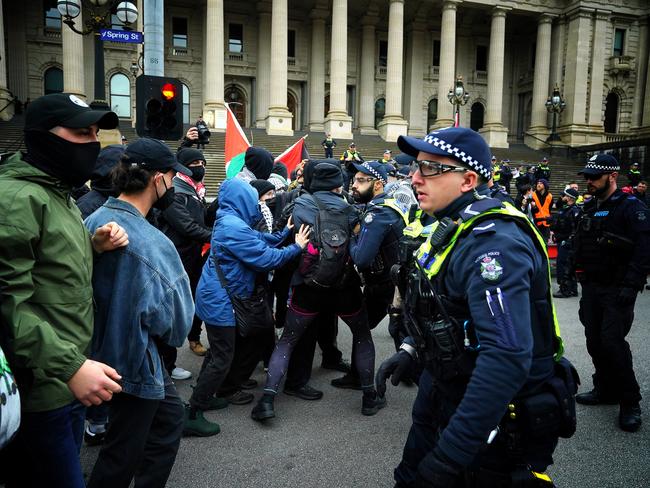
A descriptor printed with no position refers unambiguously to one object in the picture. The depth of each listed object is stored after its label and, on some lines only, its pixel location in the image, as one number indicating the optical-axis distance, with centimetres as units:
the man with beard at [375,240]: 432
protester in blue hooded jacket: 404
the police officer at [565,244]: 803
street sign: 881
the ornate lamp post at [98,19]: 1073
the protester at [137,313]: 244
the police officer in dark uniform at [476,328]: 188
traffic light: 717
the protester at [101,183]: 395
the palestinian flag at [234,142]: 784
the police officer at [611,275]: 431
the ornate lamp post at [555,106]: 3156
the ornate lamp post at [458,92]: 2055
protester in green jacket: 181
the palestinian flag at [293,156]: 1053
